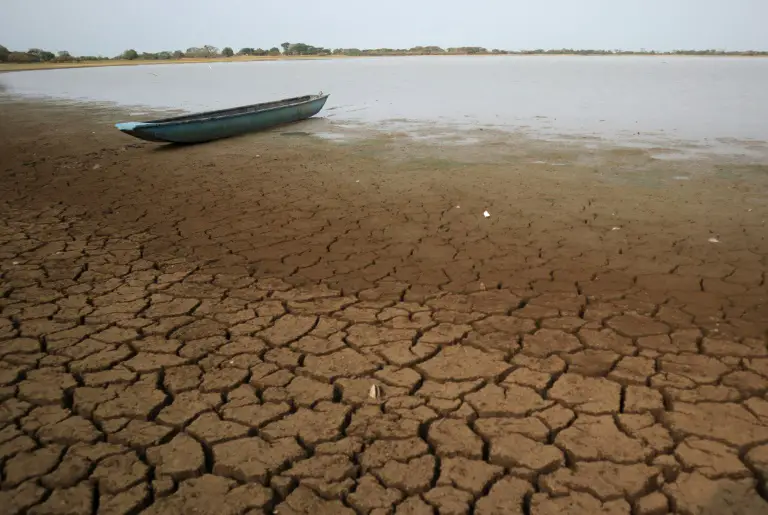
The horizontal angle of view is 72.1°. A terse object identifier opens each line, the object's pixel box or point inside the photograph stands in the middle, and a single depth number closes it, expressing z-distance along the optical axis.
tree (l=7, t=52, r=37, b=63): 61.97
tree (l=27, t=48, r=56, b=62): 65.75
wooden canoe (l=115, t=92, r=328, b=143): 10.22
